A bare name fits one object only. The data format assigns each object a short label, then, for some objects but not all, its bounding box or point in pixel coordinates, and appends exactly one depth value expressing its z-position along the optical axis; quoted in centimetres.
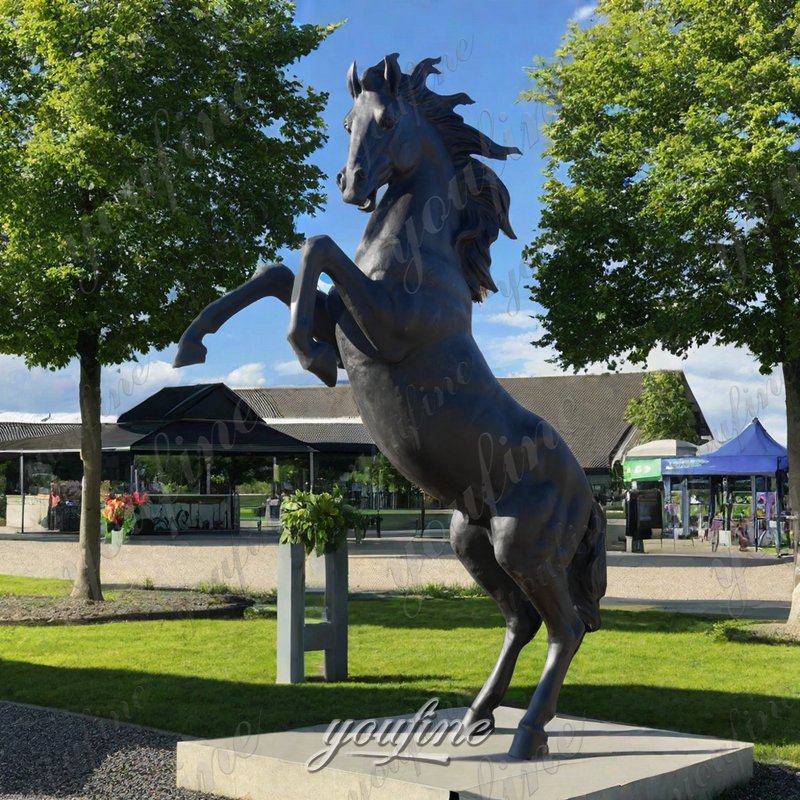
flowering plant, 2005
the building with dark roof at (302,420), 2642
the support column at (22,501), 3075
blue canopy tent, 2097
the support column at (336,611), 898
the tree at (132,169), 1144
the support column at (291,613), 877
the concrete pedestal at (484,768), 449
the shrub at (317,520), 898
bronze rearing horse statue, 430
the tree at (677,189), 1048
